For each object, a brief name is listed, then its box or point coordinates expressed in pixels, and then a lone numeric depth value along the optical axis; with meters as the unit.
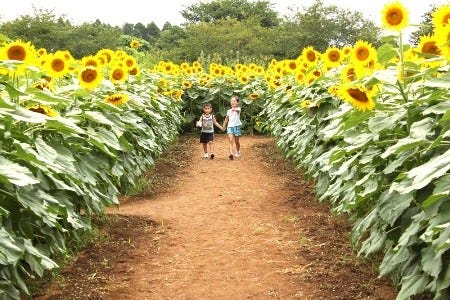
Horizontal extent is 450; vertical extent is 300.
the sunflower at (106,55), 8.84
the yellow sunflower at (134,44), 14.59
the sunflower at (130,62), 9.60
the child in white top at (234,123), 13.12
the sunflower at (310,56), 9.22
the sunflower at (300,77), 9.14
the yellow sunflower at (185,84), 17.50
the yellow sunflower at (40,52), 9.20
